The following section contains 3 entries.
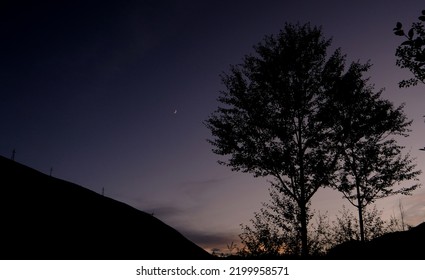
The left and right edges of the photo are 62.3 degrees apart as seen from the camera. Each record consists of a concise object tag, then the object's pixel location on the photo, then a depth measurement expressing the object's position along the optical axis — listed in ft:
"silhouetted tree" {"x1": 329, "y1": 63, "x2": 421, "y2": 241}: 61.57
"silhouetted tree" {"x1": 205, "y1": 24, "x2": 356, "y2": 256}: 56.75
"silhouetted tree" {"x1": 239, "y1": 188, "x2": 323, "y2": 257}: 52.90
